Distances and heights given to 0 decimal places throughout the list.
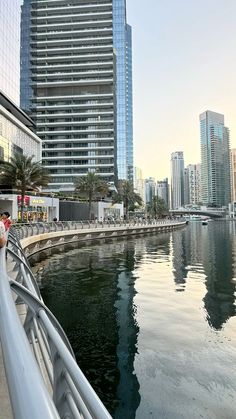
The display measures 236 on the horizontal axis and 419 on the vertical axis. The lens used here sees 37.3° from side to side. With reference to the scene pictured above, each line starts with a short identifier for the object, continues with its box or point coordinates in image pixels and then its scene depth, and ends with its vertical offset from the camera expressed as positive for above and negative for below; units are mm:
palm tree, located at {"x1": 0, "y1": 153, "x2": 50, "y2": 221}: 43000 +5419
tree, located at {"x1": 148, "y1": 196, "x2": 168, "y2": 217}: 129875 +2537
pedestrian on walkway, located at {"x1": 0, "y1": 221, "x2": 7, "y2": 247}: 8180 -445
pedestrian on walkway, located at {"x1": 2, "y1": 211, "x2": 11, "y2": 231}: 12836 +4
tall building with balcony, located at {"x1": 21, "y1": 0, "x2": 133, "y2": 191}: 121500 +46660
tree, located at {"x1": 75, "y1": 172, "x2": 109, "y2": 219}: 67875 +5974
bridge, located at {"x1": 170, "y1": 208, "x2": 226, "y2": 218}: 196738 +1399
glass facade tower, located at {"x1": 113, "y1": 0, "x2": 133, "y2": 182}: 136125 +55940
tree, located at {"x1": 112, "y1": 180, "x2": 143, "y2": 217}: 91712 +5383
